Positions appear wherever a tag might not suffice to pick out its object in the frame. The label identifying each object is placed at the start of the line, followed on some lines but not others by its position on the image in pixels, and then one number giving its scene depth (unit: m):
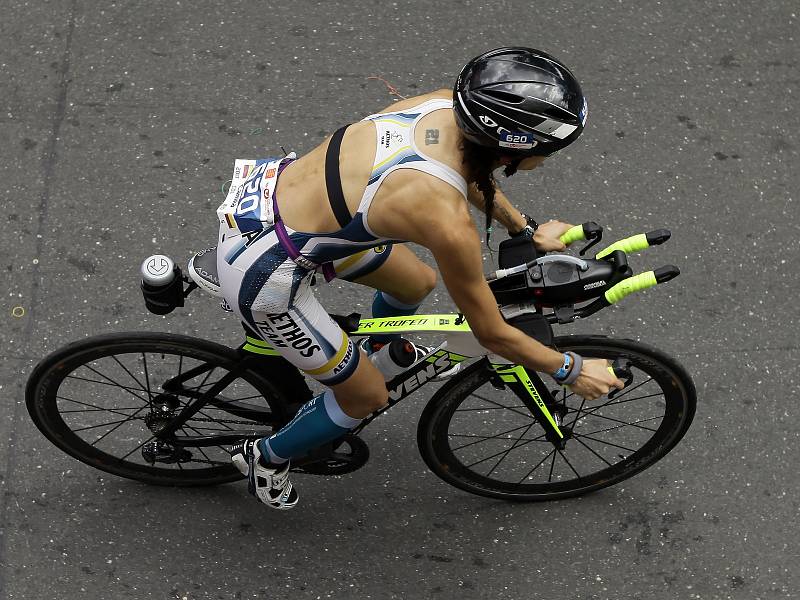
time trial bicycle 7.11
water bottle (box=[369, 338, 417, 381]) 7.73
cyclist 6.04
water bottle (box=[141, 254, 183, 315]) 7.29
